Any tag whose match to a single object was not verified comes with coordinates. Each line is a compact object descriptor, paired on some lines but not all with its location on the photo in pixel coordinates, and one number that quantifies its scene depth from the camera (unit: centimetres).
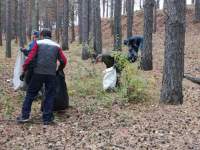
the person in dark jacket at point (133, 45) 1739
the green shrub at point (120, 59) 1101
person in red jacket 857
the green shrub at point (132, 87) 1041
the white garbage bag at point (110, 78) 1156
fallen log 1322
